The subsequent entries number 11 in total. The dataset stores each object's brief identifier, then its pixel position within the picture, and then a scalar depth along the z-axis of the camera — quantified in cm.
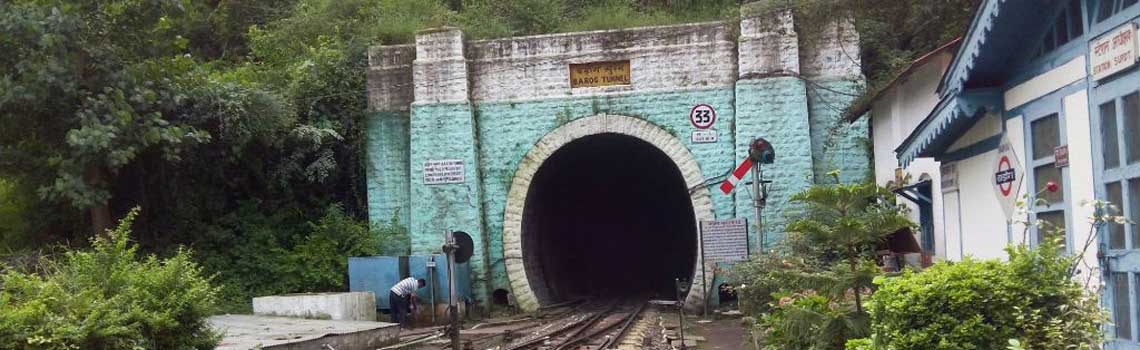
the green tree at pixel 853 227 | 886
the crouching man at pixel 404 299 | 1609
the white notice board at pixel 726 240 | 1505
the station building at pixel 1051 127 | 652
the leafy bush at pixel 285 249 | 1720
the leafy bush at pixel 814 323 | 891
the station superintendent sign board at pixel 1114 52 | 627
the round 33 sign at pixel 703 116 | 1719
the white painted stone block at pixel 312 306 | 1473
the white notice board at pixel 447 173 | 1759
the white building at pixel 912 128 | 1207
